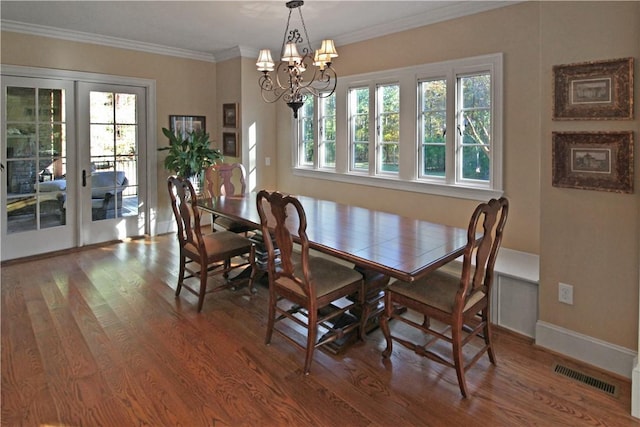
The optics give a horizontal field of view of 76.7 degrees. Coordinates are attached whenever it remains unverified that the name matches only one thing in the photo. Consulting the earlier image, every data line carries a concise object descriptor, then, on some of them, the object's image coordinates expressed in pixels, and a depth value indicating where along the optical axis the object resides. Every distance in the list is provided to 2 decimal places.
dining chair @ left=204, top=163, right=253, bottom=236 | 4.32
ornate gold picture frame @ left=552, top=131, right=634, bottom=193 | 2.27
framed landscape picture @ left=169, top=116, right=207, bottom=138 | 5.75
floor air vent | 2.24
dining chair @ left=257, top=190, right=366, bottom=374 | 2.37
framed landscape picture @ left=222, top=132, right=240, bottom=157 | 5.82
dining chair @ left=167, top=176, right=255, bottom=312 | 3.17
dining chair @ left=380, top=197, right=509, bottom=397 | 2.10
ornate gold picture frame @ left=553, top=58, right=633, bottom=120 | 2.24
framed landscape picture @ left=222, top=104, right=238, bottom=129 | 5.74
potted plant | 5.36
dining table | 2.19
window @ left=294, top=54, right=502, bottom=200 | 3.70
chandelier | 3.07
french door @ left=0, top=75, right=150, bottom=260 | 4.51
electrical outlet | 2.54
